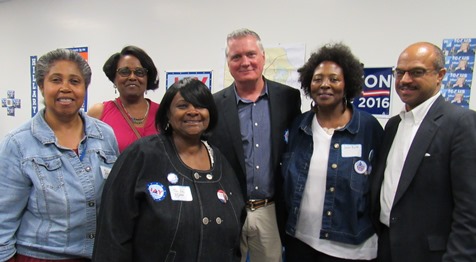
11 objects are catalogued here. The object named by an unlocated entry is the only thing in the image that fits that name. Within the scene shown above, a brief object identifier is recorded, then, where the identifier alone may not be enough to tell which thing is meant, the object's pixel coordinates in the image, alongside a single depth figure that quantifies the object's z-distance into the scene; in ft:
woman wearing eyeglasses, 7.18
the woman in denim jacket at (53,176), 4.34
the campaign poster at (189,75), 11.94
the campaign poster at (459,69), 8.14
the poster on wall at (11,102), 18.43
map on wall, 10.30
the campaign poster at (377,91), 9.11
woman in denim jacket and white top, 5.71
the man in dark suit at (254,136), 6.49
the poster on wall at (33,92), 17.60
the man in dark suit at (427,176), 4.76
